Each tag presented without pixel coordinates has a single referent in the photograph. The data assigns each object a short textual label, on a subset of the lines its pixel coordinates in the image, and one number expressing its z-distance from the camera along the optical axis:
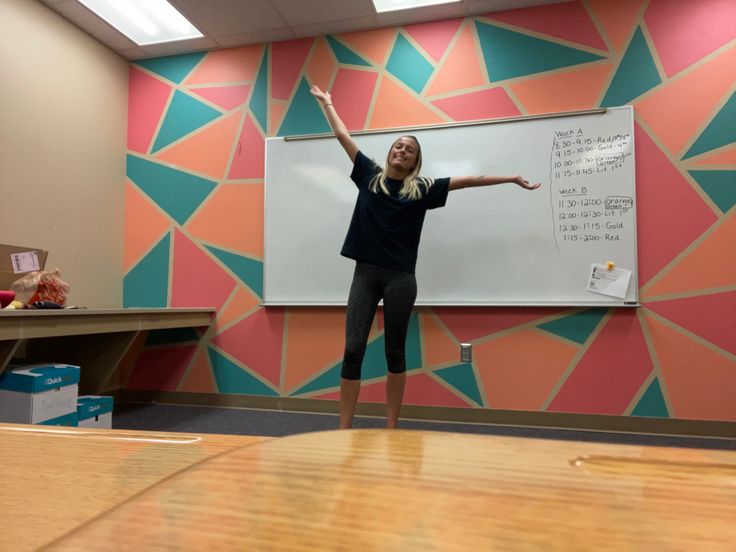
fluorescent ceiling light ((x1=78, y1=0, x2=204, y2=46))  2.69
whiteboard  2.43
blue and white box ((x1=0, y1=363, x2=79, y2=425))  1.76
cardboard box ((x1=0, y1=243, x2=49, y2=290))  2.03
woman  1.98
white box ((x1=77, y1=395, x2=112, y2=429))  1.99
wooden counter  2.08
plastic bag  2.02
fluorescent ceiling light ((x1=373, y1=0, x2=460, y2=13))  2.58
